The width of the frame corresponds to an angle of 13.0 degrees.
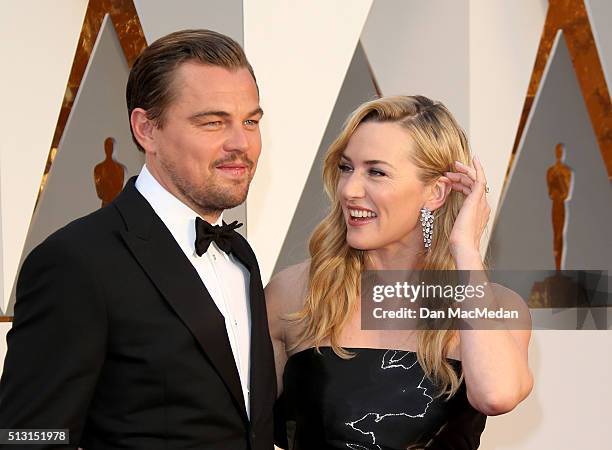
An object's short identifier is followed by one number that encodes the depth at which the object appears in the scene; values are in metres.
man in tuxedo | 3.37
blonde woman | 3.71
